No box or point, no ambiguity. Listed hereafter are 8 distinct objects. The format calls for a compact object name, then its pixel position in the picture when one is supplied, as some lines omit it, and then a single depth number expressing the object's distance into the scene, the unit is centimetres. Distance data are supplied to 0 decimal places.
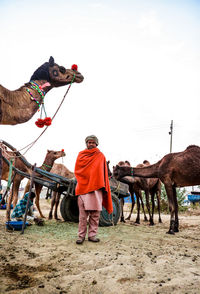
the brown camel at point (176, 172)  607
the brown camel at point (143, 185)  876
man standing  431
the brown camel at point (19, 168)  742
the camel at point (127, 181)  884
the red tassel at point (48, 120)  395
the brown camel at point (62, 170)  996
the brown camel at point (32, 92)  317
